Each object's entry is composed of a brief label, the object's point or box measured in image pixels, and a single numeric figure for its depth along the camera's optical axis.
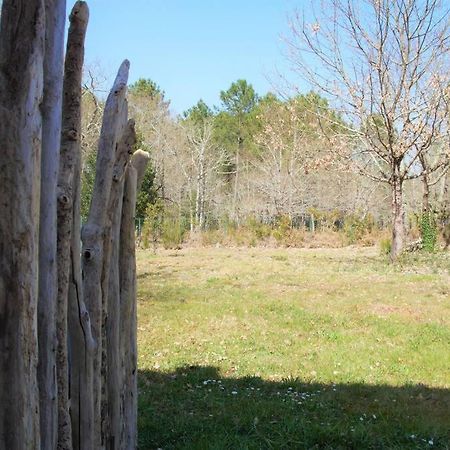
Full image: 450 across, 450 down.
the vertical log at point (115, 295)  2.88
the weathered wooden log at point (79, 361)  2.48
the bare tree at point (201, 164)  41.06
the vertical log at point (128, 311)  3.11
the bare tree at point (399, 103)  16.62
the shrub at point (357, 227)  26.77
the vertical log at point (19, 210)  1.94
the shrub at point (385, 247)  19.42
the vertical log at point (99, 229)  2.72
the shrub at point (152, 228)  23.95
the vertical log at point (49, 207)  2.15
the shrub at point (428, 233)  19.05
